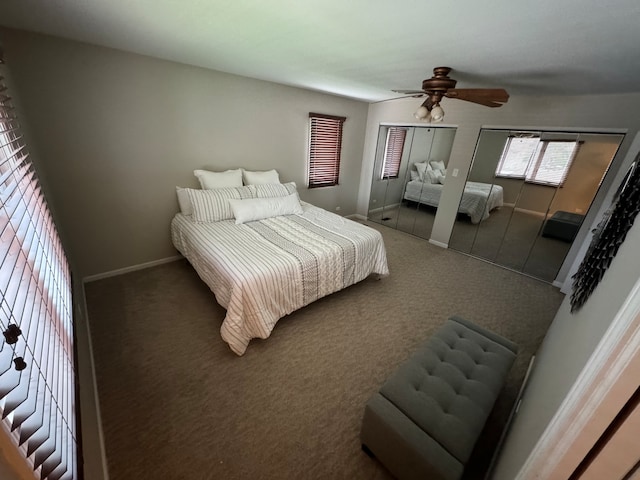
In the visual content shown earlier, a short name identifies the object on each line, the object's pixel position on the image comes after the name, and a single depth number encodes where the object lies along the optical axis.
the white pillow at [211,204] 2.73
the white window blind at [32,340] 0.55
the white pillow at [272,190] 3.13
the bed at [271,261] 1.83
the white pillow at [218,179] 2.93
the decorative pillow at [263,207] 2.80
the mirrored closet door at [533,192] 2.72
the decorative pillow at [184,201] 2.82
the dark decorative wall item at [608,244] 0.91
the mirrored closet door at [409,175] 3.85
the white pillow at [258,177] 3.29
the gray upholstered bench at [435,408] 1.03
